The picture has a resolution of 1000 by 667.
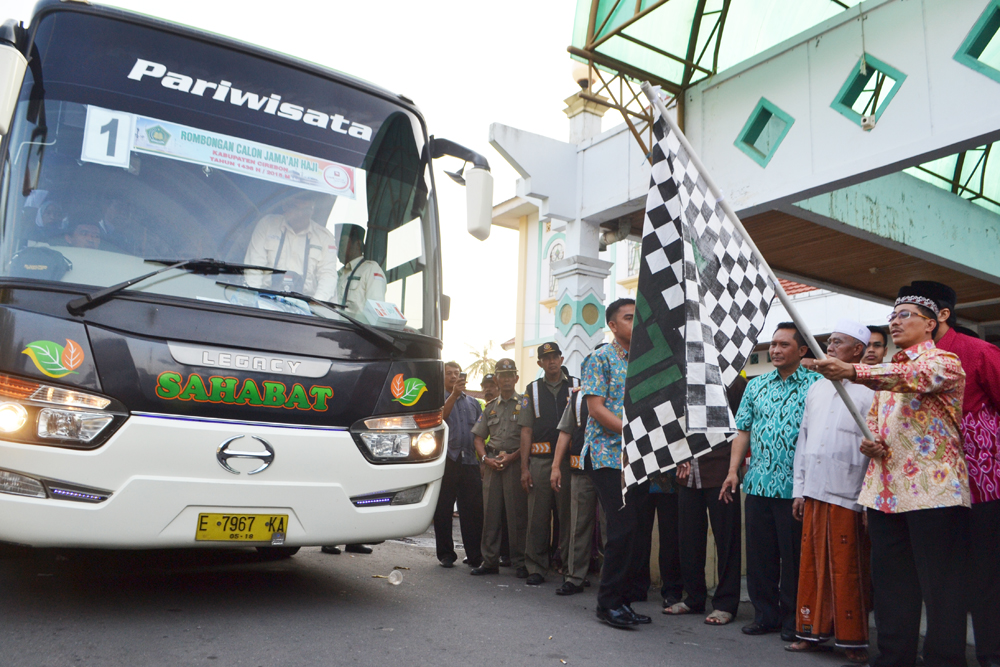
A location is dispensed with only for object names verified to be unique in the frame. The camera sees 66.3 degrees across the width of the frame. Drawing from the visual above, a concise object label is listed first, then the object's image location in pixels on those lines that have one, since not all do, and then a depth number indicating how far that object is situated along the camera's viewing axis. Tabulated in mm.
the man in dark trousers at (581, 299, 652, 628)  4500
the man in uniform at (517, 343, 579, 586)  6285
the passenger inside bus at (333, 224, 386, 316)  4480
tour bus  3637
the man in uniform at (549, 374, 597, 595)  5617
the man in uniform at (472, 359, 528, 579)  6656
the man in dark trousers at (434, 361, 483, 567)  6879
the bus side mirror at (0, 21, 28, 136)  3797
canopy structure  7523
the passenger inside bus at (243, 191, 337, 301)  4281
